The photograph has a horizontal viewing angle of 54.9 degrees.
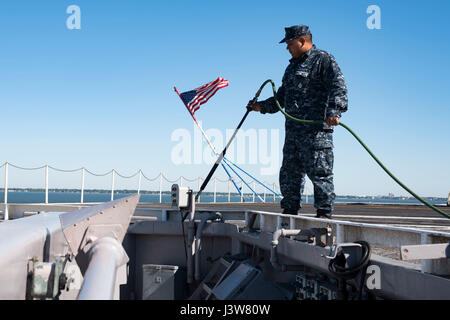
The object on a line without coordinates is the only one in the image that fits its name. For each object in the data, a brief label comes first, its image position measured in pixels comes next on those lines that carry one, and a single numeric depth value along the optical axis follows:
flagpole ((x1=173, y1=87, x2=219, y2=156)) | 9.45
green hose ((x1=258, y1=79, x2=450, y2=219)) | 3.92
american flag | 9.48
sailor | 5.07
